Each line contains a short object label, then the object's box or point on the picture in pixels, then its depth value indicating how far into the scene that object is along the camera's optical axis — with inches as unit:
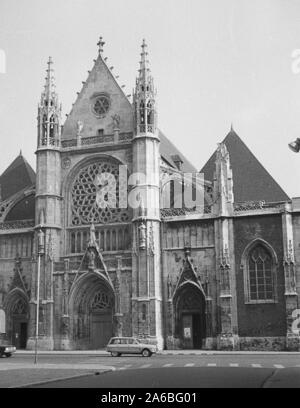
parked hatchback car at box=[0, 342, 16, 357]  1295.5
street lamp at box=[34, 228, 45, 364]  1691.7
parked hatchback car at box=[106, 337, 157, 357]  1315.2
